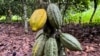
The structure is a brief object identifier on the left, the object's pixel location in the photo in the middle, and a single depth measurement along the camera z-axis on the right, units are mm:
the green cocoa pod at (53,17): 995
